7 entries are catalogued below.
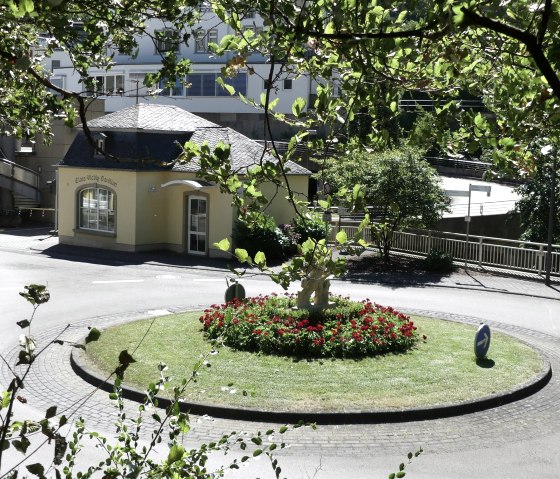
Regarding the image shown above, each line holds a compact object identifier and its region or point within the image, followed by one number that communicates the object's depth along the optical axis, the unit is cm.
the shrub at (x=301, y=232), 2647
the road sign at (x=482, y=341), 1535
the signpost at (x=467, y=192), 2584
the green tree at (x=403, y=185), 2883
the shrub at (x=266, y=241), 2978
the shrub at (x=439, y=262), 2853
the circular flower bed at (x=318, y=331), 1532
